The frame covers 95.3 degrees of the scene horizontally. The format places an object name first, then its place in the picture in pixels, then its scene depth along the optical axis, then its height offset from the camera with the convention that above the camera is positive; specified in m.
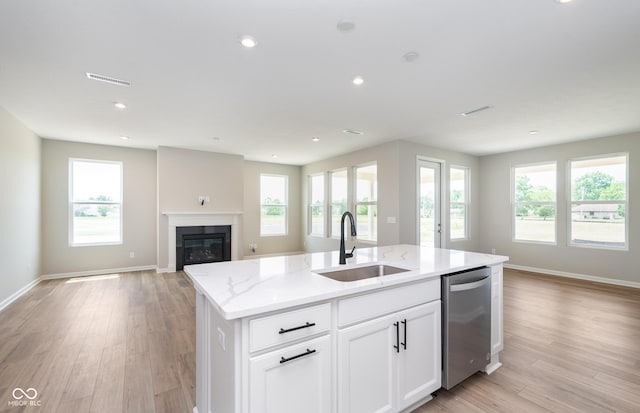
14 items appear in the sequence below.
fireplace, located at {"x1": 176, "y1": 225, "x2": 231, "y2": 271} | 6.28 -0.86
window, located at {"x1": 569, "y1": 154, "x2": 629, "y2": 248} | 5.10 +0.08
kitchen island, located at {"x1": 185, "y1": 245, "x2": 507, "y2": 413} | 1.26 -0.67
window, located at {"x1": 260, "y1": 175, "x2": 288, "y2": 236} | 8.02 +0.03
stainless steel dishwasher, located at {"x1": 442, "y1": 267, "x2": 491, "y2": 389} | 1.99 -0.84
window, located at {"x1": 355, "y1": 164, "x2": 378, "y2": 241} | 6.29 +0.09
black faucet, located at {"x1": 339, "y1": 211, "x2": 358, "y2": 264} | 2.08 -0.30
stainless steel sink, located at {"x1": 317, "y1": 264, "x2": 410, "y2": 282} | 2.13 -0.50
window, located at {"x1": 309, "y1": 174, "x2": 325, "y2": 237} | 7.77 +0.03
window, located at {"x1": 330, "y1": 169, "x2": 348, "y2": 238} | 7.05 +0.22
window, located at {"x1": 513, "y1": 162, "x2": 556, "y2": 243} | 5.93 +0.07
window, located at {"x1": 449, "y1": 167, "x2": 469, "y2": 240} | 6.55 +0.12
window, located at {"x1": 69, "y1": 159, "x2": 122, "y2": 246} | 5.82 +0.08
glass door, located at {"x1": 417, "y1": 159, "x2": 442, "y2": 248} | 5.89 +0.04
